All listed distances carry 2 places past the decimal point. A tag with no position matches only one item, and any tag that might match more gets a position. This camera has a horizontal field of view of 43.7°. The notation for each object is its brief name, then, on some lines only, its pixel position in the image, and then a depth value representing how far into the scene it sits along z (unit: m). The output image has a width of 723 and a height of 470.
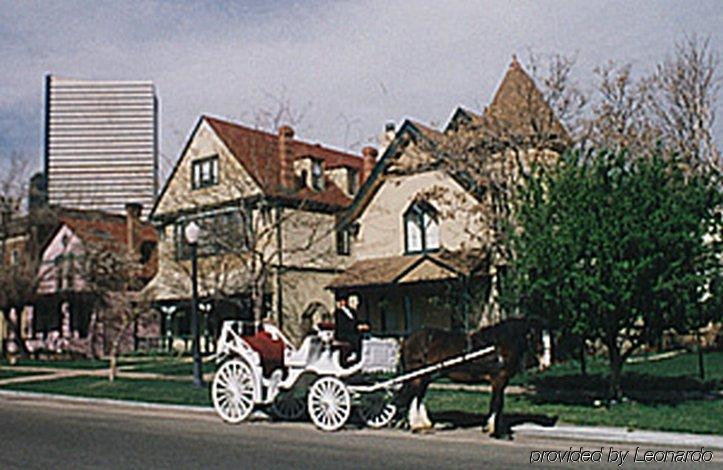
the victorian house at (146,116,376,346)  33.53
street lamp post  21.81
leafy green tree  15.45
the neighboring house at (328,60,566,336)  26.36
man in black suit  14.95
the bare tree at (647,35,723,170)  29.62
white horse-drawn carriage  14.58
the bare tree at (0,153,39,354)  37.03
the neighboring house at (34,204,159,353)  41.25
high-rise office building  164.50
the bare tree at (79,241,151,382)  40.25
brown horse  13.82
